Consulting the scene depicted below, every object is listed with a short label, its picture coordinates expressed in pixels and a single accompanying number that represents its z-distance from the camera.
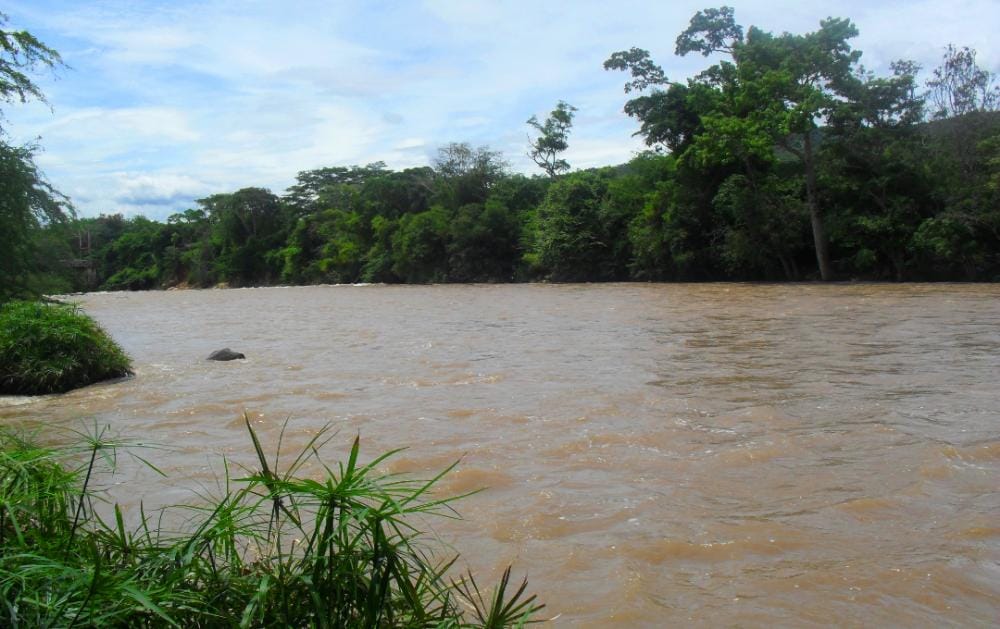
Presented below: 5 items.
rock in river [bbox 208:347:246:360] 12.28
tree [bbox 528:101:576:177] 43.12
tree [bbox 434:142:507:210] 47.56
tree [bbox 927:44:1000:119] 21.80
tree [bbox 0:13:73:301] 10.48
